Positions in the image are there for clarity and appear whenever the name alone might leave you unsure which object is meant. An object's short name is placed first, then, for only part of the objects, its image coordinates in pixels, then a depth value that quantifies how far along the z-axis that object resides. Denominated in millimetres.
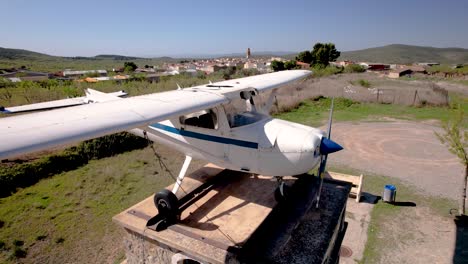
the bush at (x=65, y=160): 10648
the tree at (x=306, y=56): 71500
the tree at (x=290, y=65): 56900
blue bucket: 9164
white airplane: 3311
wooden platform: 4613
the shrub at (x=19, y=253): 6822
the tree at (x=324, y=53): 68188
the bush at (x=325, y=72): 45344
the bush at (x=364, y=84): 36031
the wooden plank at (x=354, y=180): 9317
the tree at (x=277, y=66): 58169
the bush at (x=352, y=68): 61459
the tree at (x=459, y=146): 8008
